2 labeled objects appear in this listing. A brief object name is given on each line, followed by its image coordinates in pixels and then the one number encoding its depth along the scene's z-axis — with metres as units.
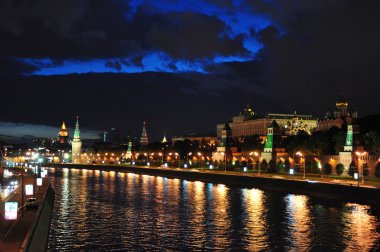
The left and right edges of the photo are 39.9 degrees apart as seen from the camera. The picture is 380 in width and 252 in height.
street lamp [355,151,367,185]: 69.31
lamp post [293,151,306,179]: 89.18
